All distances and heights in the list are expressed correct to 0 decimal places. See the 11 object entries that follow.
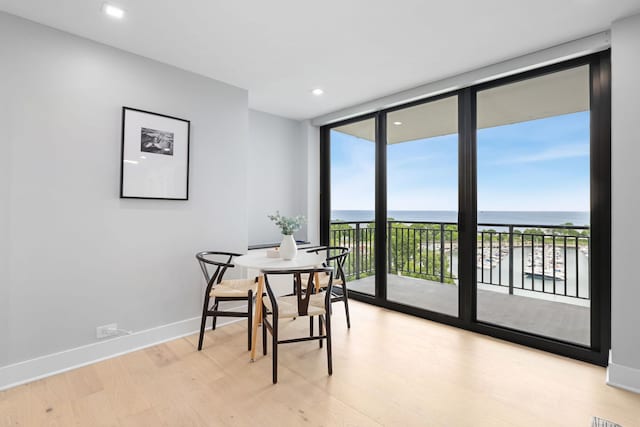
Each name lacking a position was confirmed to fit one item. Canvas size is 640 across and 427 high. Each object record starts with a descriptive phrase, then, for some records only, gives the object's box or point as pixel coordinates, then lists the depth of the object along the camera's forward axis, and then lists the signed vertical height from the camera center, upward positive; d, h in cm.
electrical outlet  239 -96
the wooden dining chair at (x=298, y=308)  206 -70
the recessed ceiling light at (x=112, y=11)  196 +138
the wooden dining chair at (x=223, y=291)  253 -67
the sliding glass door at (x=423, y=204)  371 +17
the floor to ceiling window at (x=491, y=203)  247 +16
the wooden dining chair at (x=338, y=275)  301 -67
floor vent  162 -115
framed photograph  253 +53
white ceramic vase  278 -31
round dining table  237 -42
